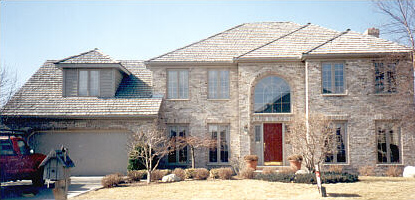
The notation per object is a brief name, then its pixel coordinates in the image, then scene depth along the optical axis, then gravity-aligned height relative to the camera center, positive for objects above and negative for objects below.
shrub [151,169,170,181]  15.06 -2.21
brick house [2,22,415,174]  16.64 +1.47
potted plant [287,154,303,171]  16.30 -1.72
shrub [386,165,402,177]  15.98 -2.19
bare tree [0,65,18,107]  14.56 +1.55
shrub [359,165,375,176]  16.22 -2.20
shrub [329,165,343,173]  16.04 -2.06
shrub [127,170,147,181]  14.60 -2.15
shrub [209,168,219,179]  15.40 -2.18
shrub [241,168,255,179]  15.38 -2.20
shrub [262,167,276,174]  15.61 -2.14
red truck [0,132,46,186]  12.01 -1.32
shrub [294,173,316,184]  13.05 -2.08
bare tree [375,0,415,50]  14.98 +4.51
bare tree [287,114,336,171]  13.84 -0.39
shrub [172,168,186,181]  15.21 -2.15
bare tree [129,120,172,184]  14.52 -0.90
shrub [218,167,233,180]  15.17 -2.16
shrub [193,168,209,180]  15.13 -2.18
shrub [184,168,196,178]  15.37 -2.17
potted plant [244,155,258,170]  16.47 -1.74
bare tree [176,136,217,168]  16.94 -0.88
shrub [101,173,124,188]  13.16 -2.18
